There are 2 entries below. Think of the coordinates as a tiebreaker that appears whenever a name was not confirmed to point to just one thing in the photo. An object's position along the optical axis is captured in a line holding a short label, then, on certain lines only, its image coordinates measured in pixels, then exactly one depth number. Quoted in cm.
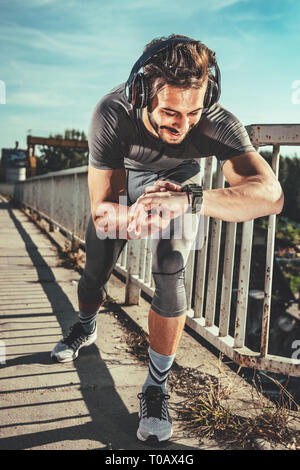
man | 183
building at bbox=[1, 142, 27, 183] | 6681
